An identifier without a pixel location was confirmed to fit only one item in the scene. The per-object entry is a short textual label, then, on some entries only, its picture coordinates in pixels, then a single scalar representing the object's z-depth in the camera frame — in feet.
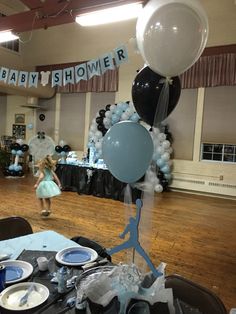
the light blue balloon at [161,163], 22.60
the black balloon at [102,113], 25.59
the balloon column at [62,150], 28.86
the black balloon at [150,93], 5.56
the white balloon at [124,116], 22.90
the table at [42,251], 4.00
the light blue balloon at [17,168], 28.45
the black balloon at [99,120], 25.40
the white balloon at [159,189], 21.81
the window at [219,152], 22.34
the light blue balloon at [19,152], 29.32
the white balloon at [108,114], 24.46
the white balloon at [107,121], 24.54
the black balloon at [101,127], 25.33
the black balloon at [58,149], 28.91
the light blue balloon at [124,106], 23.56
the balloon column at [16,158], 28.53
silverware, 3.97
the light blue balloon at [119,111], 23.67
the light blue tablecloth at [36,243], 5.83
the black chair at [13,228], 7.07
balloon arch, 22.80
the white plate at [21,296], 3.88
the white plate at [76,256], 5.17
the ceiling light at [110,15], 12.33
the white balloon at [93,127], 25.83
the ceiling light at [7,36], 16.86
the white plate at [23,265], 4.76
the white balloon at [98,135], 24.85
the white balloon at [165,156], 22.72
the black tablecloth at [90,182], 20.59
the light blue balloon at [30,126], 32.45
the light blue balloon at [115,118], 23.84
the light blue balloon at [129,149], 4.55
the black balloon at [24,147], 29.75
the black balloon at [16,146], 29.50
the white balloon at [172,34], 4.82
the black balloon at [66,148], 29.04
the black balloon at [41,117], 32.09
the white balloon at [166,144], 22.80
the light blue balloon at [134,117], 21.30
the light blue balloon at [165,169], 23.08
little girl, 15.71
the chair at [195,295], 4.34
